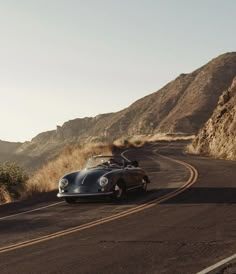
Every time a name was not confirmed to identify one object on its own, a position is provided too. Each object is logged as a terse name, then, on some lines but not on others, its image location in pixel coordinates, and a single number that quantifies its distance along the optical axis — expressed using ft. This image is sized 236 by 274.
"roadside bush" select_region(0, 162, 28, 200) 85.97
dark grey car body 50.67
